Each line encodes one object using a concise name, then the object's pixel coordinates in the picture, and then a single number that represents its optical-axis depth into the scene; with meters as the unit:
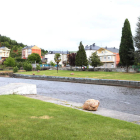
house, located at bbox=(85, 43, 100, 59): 106.18
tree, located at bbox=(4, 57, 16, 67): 98.00
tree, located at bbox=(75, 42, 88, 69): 68.00
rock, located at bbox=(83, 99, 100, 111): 11.09
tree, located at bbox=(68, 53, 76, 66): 75.81
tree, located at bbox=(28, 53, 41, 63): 120.66
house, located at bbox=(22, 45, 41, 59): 152.98
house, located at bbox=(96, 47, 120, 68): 75.35
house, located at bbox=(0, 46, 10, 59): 143.30
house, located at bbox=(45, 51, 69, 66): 130.04
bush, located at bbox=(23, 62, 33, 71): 80.69
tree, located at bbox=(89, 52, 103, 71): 64.56
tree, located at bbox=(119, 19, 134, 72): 50.75
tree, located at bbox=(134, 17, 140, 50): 46.43
